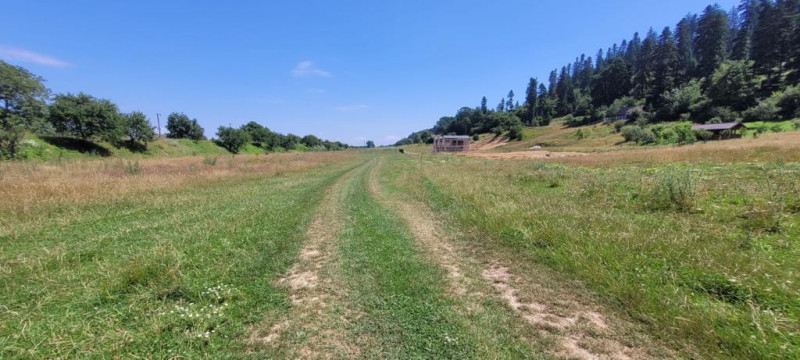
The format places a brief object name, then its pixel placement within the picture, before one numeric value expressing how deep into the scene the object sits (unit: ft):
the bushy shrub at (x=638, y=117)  231.57
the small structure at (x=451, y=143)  269.64
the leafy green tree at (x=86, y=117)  128.77
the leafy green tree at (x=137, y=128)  157.15
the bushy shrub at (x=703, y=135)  153.99
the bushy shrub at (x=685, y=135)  144.90
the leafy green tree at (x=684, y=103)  216.33
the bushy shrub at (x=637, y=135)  171.94
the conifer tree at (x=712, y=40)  265.13
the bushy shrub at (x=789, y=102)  162.81
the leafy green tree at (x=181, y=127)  223.10
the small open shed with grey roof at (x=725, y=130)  151.51
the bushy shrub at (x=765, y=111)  169.52
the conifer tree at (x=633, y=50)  414.21
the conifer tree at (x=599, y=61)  454.60
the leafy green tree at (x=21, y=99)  103.04
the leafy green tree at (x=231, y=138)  240.53
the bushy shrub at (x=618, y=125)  238.68
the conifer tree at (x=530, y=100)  431.43
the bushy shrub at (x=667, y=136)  153.58
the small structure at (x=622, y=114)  267.53
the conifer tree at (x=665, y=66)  284.61
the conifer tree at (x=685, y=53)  290.15
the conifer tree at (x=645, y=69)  312.29
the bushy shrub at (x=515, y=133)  298.11
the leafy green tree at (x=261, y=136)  303.09
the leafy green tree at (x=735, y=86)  199.41
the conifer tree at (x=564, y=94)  393.41
